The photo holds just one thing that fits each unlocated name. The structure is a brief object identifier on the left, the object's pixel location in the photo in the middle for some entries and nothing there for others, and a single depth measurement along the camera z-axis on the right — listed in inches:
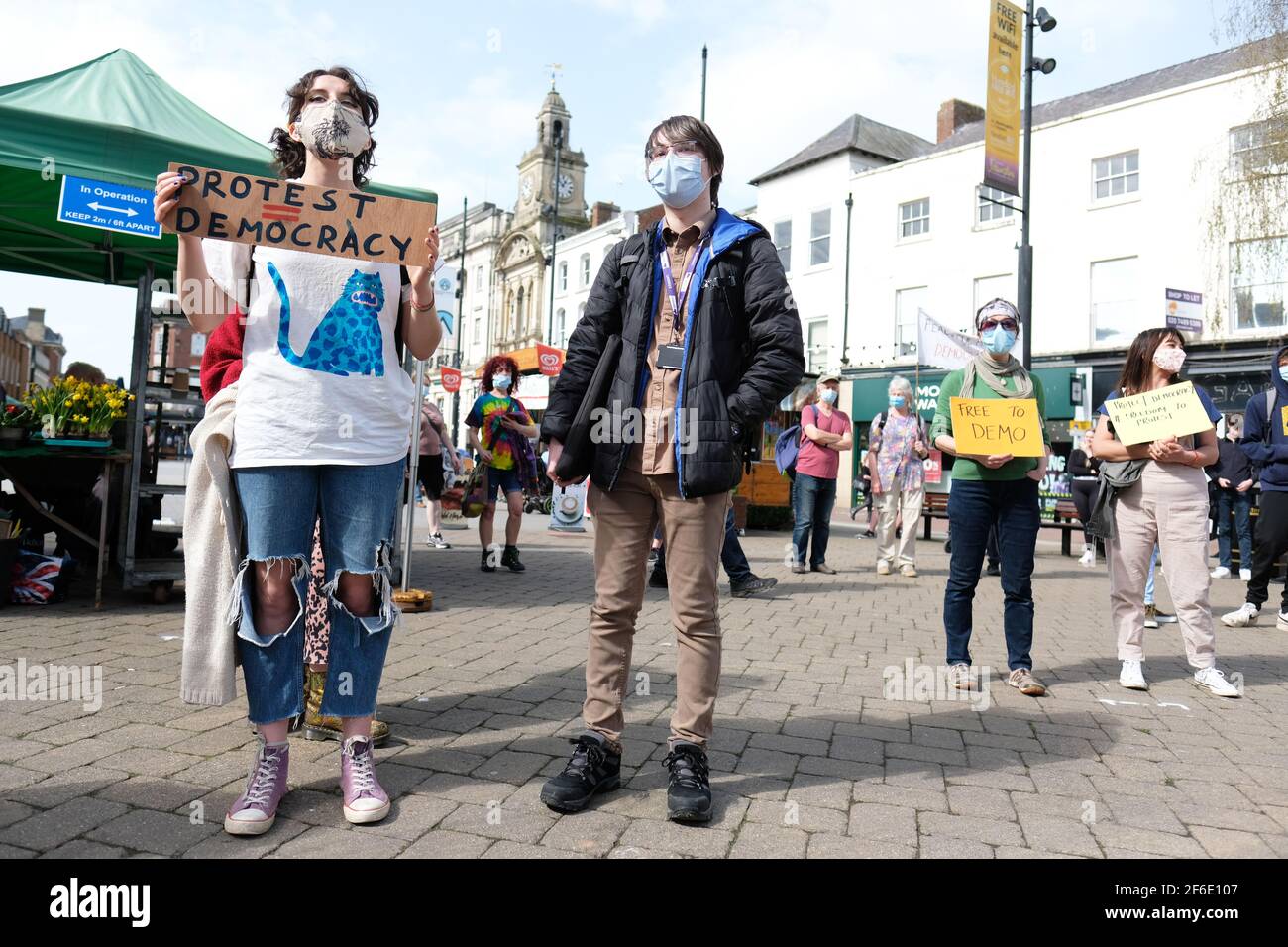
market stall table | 237.1
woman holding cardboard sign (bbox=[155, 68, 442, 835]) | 106.1
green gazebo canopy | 219.3
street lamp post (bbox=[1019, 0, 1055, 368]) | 637.9
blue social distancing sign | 217.2
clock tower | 2212.1
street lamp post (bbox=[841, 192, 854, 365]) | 1137.4
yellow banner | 601.9
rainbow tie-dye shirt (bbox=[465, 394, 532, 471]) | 346.0
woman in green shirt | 187.3
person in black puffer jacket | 115.4
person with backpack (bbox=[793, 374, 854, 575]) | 378.9
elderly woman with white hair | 388.5
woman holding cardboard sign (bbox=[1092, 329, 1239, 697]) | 191.9
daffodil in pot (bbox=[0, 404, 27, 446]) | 245.1
